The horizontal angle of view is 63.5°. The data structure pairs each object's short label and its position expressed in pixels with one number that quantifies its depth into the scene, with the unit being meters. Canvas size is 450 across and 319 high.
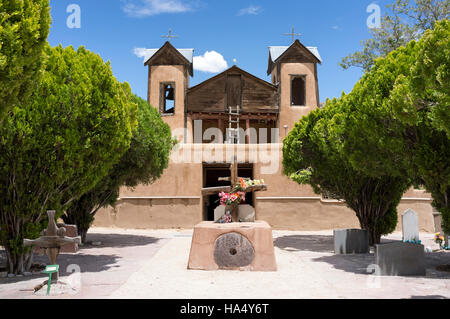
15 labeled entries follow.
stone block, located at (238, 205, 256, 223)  10.66
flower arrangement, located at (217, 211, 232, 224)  10.30
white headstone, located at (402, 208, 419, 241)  15.20
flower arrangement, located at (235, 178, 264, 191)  10.84
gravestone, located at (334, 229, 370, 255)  12.84
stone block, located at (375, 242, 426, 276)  8.86
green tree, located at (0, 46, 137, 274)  8.25
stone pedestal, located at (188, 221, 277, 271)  9.23
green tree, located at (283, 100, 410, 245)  13.83
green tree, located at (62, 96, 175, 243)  14.56
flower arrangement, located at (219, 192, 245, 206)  10.49
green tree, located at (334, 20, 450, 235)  7.27
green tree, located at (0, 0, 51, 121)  5.63
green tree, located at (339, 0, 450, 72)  25.88
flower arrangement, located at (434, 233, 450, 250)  14.04
